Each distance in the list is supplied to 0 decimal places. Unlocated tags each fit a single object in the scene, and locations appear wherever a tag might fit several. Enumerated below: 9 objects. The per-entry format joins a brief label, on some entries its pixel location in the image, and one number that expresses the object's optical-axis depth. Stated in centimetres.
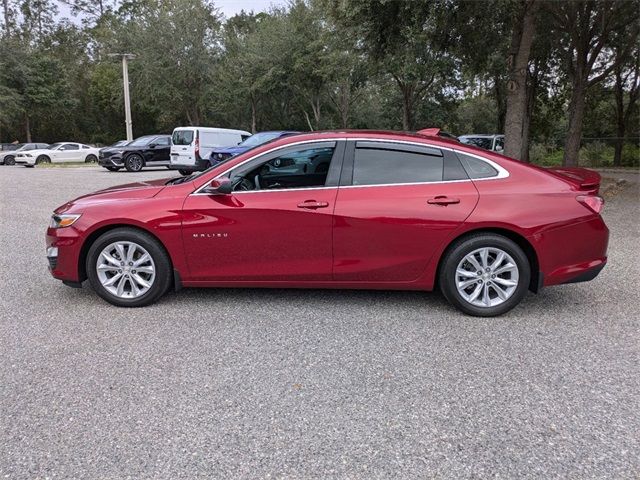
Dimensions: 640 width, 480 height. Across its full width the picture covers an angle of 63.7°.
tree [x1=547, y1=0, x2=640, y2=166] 1443
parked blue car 1593
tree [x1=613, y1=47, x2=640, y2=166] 2415
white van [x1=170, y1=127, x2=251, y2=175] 1837
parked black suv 2094
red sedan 430
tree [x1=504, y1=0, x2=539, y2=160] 1078
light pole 2939
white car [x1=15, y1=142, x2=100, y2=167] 2788
